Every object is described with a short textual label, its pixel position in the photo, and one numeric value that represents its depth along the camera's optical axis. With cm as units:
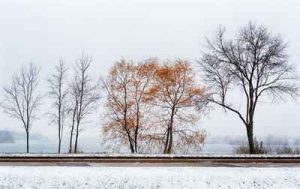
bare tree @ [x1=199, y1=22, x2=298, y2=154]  4075
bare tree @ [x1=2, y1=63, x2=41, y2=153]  4391
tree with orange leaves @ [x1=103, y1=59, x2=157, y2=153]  4438
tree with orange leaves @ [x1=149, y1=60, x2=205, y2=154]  4384
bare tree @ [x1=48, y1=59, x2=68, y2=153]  4421
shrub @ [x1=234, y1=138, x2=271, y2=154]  3921
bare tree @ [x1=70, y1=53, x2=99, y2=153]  4379
